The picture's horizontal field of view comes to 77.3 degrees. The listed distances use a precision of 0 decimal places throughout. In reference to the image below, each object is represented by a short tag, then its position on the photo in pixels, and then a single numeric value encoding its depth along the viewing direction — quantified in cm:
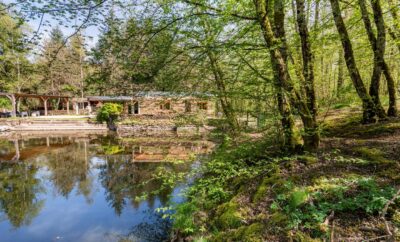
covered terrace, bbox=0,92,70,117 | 2027
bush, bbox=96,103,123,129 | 1959
